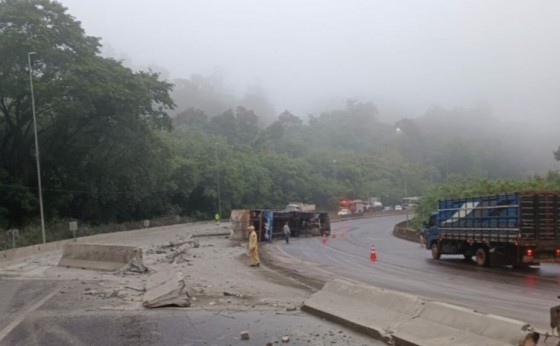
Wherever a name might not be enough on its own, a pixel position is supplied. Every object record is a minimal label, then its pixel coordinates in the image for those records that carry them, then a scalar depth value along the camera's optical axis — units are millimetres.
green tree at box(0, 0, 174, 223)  45969
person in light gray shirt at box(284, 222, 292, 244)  44559
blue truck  22062
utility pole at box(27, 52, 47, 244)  39031
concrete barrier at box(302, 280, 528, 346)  7551
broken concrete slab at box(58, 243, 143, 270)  22750
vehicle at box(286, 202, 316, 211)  74800
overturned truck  46906
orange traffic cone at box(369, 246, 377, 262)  27408
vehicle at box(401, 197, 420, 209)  108000
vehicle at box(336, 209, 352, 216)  102062
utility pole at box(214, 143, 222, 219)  86250
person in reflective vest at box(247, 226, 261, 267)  25172
